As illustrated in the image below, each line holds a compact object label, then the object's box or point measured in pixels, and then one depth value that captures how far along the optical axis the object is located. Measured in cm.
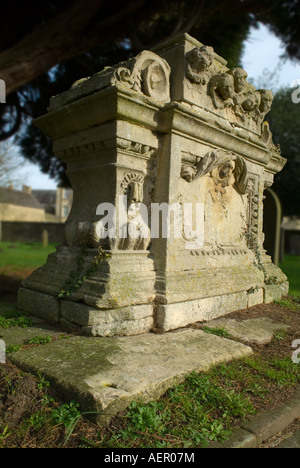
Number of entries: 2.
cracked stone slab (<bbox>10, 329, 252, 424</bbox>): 189
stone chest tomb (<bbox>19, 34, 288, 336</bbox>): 305
